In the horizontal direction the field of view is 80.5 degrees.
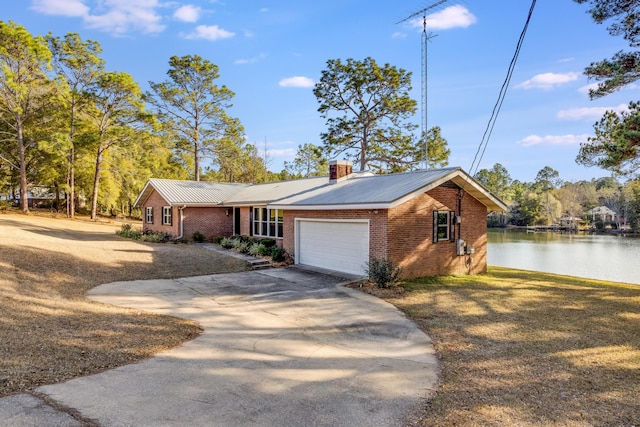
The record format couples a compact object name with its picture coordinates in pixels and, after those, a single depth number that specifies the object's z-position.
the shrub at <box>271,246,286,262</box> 16.25
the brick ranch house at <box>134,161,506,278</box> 12.28
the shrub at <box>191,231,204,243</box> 22.45
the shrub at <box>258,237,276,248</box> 18.30
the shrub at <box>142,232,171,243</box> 21.88
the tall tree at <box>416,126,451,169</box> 29.64
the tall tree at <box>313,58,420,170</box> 30.17
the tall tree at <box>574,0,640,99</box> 11.01
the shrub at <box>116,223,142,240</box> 23.22
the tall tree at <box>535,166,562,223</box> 102.31
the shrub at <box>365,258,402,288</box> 11.18
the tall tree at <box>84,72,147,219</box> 30.52
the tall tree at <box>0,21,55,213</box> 26.88
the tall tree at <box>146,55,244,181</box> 34.12
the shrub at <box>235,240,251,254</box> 18.51
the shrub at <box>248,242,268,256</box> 17.17
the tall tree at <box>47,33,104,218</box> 29.81
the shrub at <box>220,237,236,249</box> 19.91
